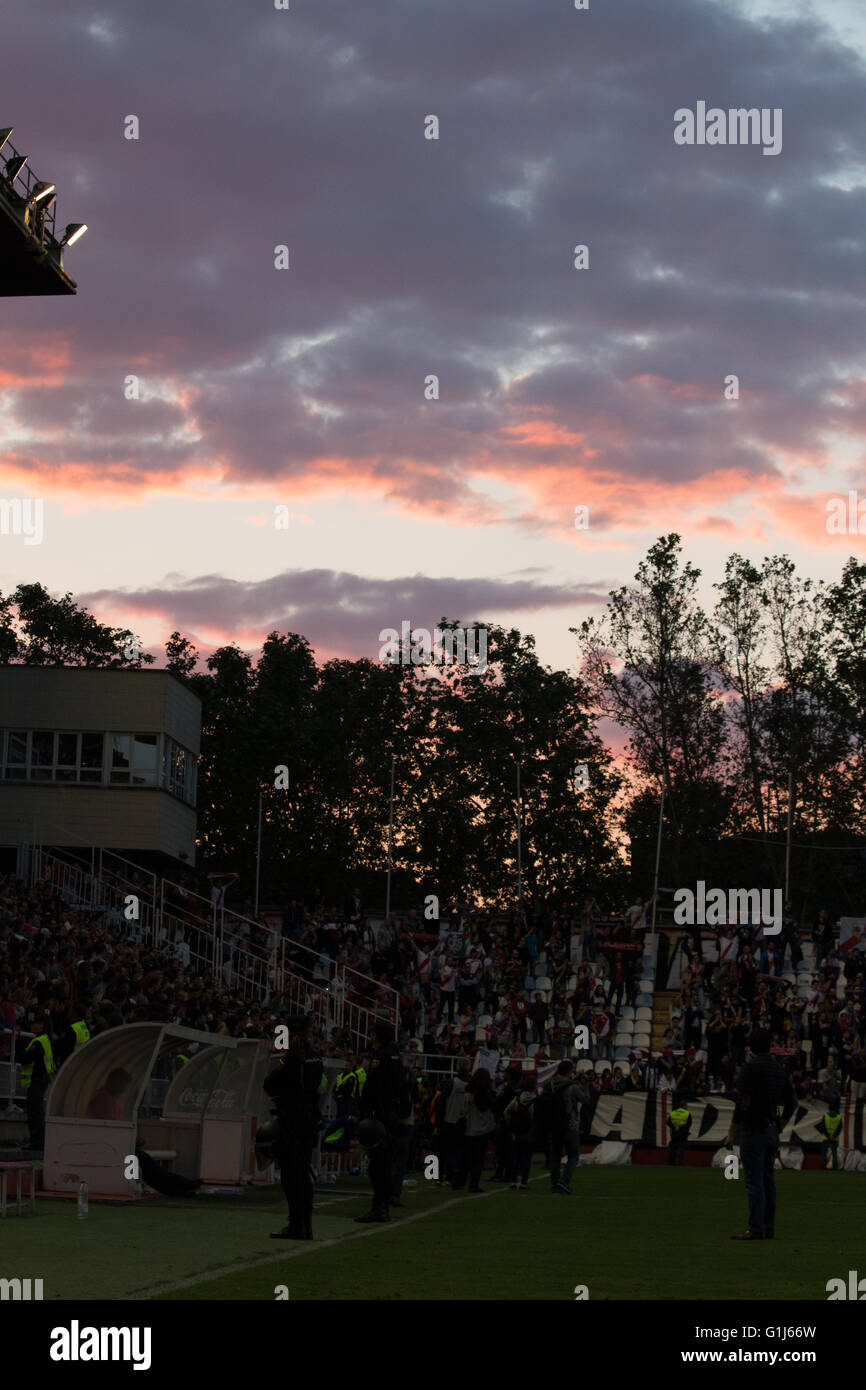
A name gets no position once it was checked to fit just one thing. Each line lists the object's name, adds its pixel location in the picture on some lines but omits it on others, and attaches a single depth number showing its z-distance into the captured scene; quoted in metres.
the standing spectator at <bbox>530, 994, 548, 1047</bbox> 46.59
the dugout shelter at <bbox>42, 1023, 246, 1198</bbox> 20.97
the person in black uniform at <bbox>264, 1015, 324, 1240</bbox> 16.41
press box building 52.53
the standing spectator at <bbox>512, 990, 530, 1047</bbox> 47.16
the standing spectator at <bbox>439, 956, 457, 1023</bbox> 48.09
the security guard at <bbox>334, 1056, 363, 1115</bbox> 27.53
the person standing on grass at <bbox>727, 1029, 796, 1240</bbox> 17.58
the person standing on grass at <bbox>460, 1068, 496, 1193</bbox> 26.75
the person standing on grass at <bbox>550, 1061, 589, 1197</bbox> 26.44
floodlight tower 42.88
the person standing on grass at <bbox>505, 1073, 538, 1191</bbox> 27.36
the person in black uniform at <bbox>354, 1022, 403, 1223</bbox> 19.44
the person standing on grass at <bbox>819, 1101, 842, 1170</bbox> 38.88
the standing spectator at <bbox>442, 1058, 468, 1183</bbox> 27.78
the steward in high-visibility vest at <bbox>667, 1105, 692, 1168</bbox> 38.25
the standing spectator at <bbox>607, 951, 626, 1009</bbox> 50.94
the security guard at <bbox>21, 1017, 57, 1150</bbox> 23.50
